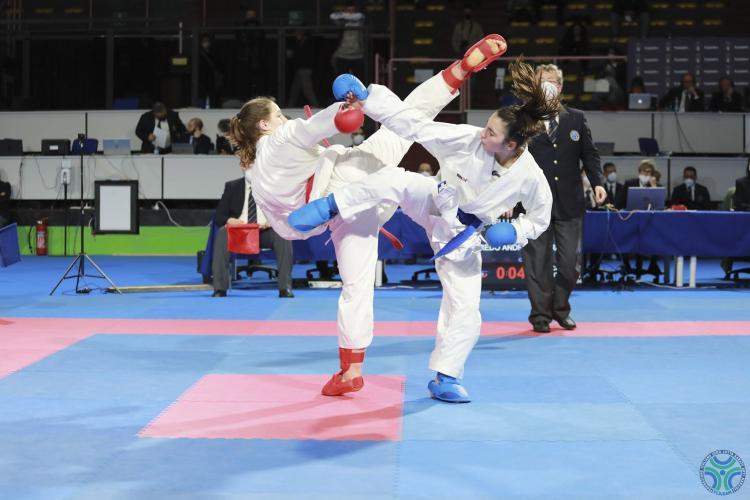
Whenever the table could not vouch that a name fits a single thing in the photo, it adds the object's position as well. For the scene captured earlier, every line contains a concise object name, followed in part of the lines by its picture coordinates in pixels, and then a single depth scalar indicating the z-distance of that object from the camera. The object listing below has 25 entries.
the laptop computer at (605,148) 15.41
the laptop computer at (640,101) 16.42
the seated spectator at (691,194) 14.38
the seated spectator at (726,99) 16.59
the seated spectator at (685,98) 16.59
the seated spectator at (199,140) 16.25
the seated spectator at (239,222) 10.49
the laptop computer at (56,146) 15.93
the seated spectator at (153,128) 16.30
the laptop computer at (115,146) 16.00
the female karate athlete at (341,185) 5.20
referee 7.79
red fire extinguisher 15.91
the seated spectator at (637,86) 16.84
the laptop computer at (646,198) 11.62
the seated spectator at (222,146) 15.61
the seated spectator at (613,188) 13.07
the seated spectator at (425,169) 13.92
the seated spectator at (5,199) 15.87
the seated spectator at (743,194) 12.37
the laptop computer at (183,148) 16.17
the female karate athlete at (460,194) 4.84
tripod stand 10.52
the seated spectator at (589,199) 12.21
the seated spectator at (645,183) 12.16
